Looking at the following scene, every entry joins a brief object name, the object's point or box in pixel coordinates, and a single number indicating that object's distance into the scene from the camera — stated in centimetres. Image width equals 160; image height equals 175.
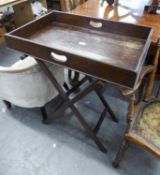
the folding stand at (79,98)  112
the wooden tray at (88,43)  83
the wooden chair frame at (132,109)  95
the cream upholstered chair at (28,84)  124
